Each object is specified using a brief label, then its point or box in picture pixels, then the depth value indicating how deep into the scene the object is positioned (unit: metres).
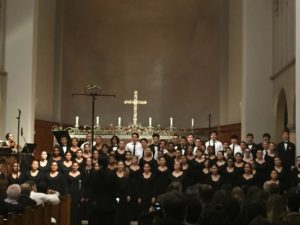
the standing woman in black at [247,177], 11.43
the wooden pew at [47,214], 8.01
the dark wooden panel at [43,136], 18.68
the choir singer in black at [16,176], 11.26
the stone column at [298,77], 11.72
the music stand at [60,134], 13.35
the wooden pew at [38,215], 7.38
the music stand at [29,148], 12.58
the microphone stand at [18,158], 11.98
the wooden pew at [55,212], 9.25
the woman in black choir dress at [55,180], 11.60
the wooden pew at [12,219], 6.10
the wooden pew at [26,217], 6.65
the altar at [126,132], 17.37
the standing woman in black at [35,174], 11.61
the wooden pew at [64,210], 9.58
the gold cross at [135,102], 18.39
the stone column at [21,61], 16.58
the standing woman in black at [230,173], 11.55
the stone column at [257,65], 16.66
